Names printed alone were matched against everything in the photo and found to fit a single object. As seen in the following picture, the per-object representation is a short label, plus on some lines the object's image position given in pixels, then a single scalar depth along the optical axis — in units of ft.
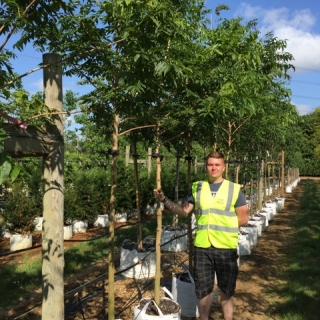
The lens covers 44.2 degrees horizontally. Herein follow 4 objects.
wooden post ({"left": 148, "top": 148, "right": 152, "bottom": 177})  44.07
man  11.61
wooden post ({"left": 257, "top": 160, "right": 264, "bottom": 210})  40.02
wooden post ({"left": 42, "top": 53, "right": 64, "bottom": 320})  8.87
